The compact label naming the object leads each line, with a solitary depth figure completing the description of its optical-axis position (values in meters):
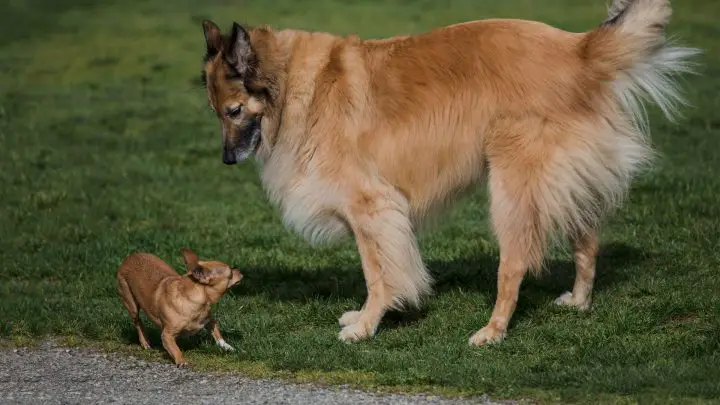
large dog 16.80
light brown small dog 15.91
